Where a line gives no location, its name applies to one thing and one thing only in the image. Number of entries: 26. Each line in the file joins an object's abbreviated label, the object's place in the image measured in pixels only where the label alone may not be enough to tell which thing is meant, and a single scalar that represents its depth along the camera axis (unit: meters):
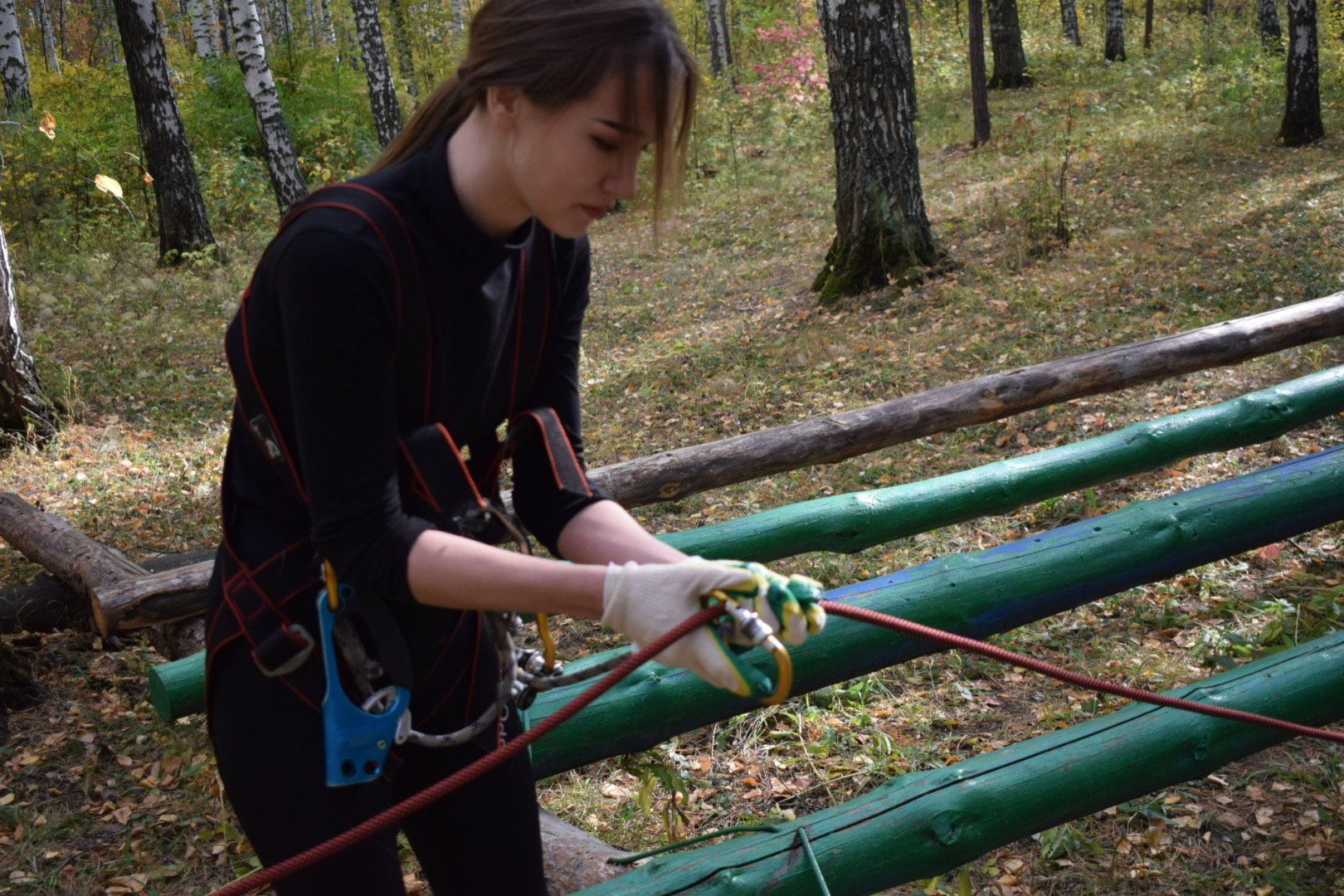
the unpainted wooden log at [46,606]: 4.02
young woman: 1.31
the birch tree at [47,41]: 26.05
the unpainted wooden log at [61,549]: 3.77
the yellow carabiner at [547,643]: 1.60
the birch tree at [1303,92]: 10.63
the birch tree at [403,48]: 20.64
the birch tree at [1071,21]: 20.23
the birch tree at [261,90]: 11.10
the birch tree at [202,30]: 18.84
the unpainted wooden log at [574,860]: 2.50
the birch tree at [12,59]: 15.91
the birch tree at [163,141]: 10.80
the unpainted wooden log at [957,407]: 4.21
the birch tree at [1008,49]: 17.08
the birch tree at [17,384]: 6.75
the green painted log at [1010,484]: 3.57
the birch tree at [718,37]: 20.31
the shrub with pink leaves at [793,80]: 18.22
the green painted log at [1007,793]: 2.14
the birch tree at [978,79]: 12.69
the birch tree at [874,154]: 8.12
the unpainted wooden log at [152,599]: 3.36
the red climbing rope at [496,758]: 1.35
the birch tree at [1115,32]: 17.92
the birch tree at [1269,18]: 16.81
